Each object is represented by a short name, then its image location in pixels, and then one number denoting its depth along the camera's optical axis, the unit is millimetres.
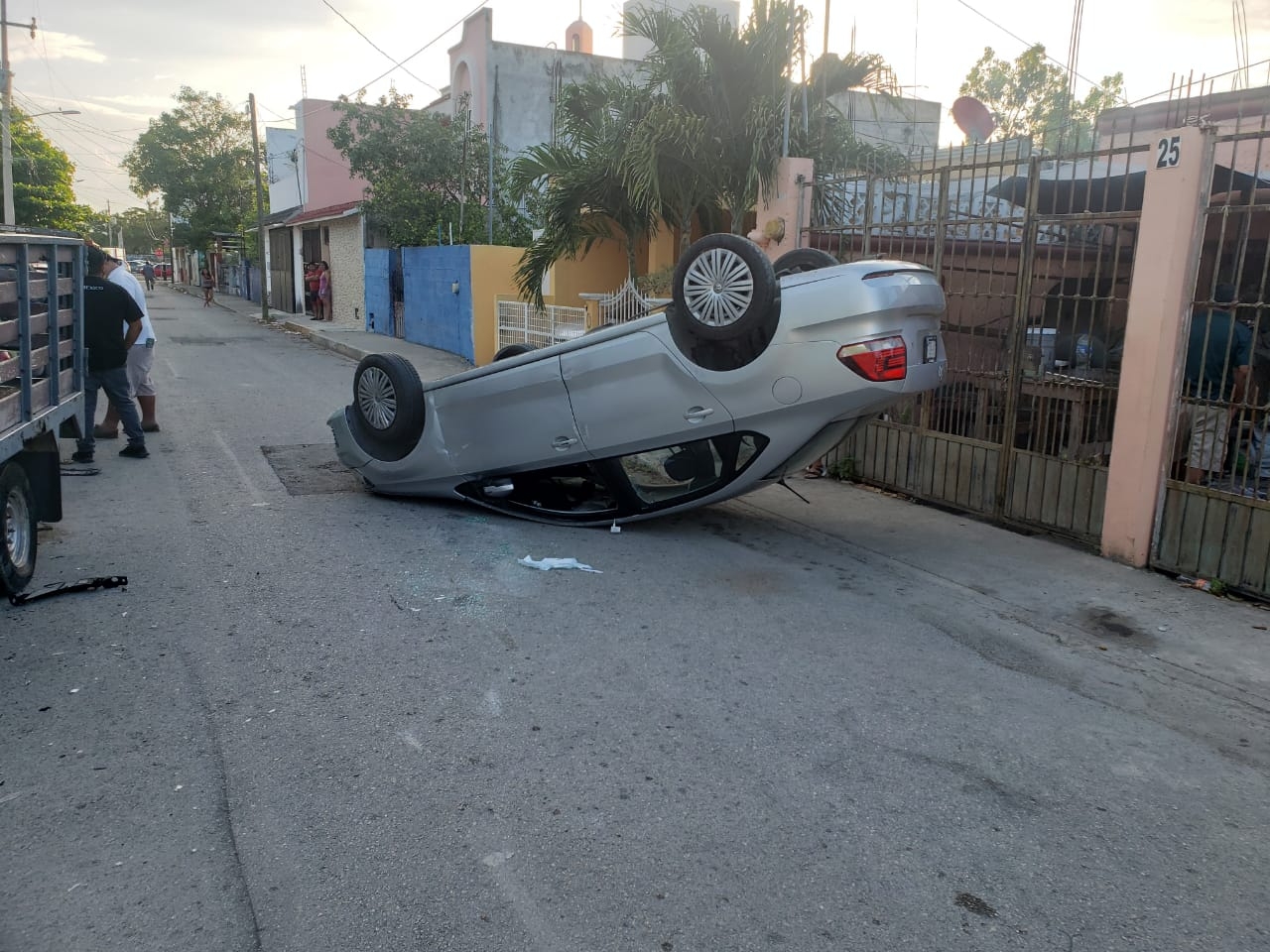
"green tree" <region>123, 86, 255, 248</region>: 51406
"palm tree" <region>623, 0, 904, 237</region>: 11008
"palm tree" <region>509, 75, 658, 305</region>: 12242
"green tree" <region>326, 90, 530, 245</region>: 22625
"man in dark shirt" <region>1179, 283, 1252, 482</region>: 5891
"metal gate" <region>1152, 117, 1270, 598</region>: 5691
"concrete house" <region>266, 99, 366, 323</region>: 28078
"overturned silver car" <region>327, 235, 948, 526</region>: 5707
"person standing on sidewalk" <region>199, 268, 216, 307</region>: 40034
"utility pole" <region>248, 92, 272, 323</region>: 31409
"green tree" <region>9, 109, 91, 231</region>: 42969
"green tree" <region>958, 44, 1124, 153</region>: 33625
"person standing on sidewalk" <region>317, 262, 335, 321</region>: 30016
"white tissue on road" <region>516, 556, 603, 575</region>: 6164
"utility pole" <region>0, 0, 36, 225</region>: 30453
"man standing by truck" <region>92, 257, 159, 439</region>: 9743
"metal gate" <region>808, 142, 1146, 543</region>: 6801
